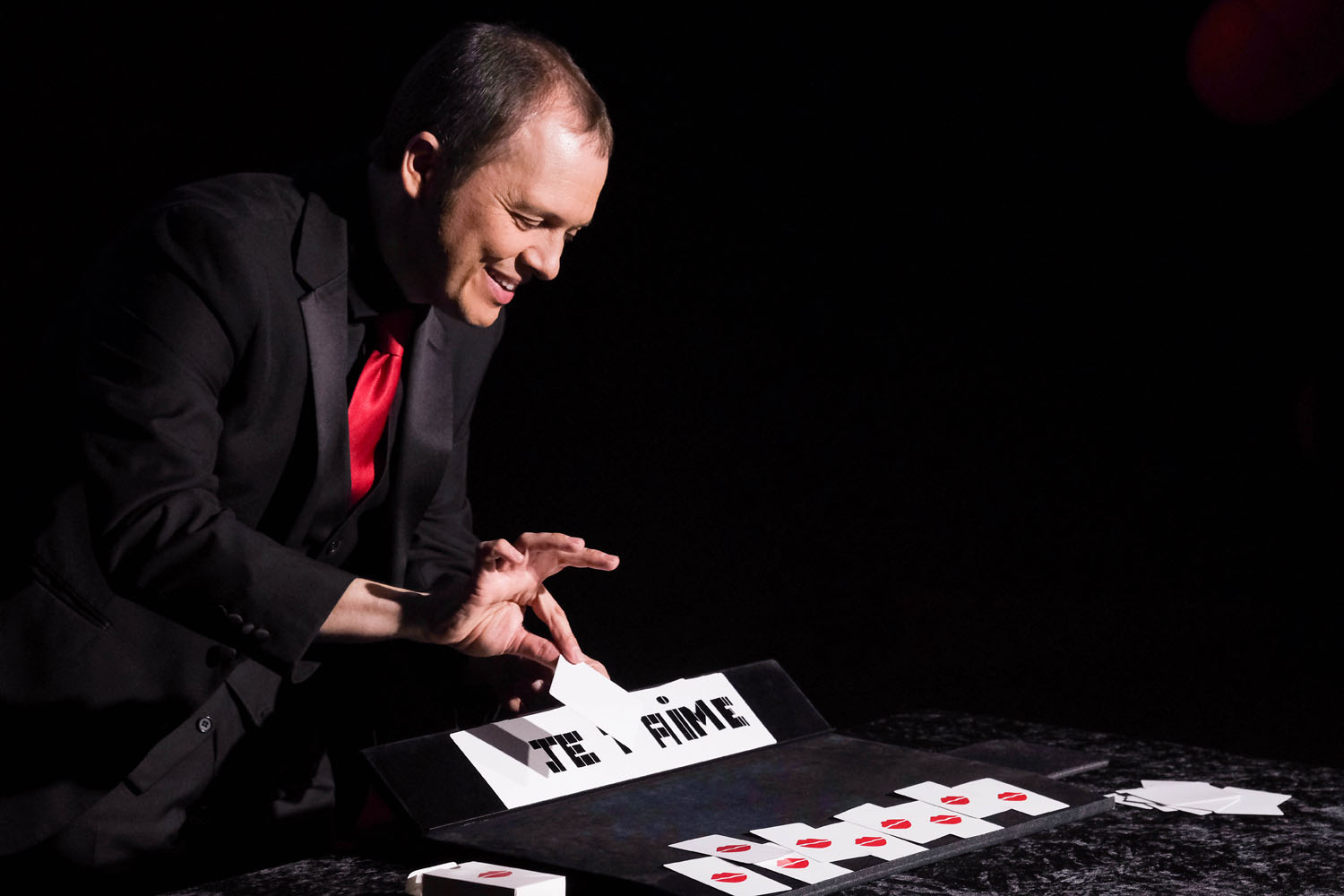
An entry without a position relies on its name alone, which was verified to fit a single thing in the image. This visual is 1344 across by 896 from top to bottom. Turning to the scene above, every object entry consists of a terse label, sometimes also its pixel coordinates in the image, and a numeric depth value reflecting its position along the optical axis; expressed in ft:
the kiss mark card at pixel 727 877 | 9.48
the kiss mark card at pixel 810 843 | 9.73
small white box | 9.39
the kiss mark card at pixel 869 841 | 9.75
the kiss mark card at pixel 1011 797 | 10.12
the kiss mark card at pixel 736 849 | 9.69
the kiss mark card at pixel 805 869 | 9.58
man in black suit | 10.37
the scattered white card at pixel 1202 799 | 10.28
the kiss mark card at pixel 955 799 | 10.08
